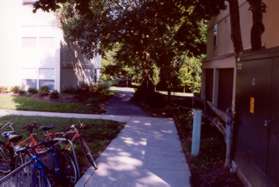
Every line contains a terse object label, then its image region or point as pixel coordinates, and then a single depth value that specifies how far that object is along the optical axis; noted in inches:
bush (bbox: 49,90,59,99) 536.6
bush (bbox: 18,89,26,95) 569.6
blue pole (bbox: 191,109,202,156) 216.5
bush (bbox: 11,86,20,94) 579.4
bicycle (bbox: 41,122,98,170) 170.1
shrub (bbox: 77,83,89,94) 628.7
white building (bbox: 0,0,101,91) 583.6
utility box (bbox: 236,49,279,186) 116.0
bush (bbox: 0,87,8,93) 580.8
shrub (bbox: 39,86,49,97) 553.4
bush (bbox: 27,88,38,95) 570.4
